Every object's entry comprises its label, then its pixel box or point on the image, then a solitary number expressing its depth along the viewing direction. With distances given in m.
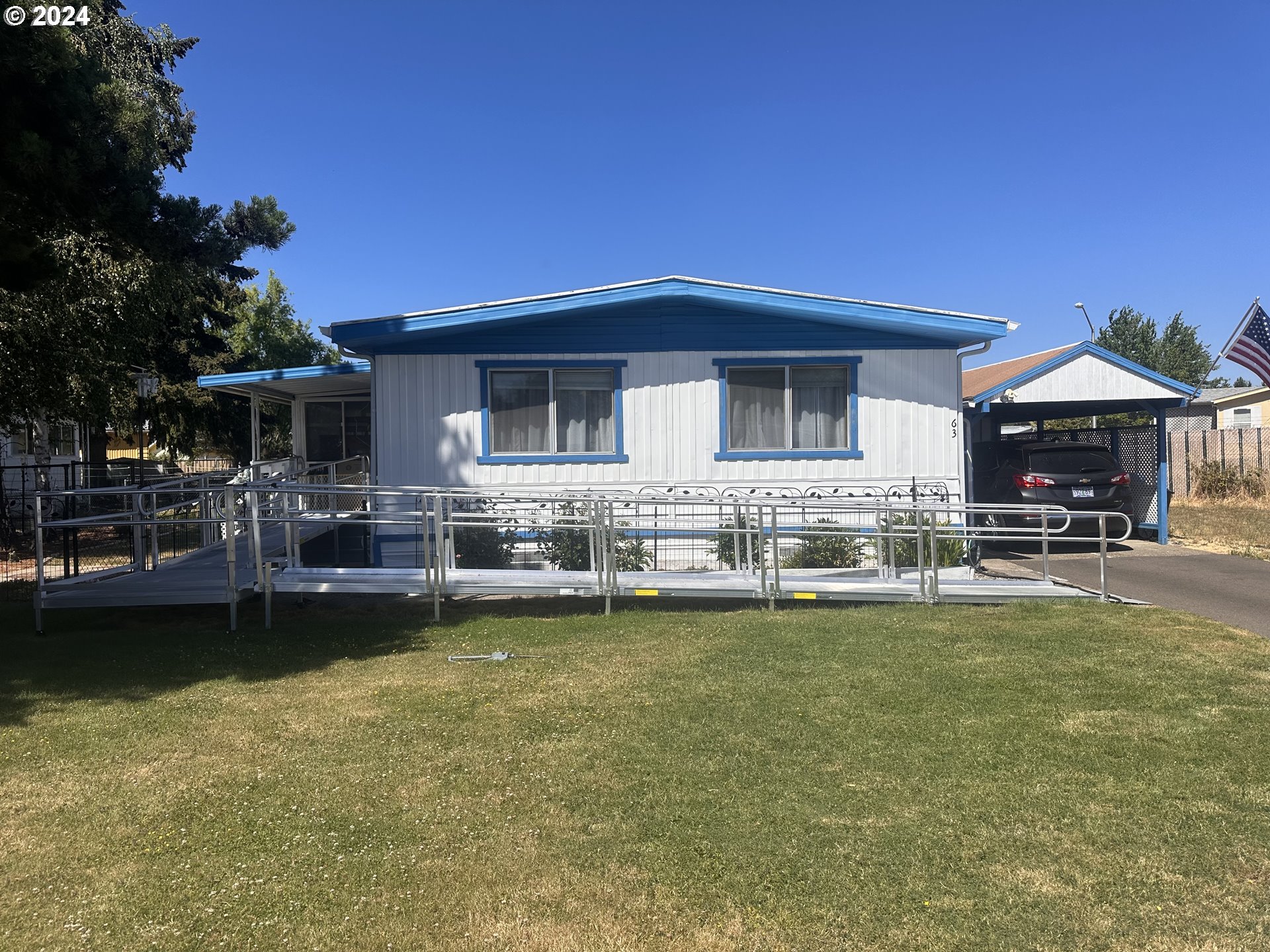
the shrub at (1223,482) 19.36
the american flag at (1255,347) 14.83
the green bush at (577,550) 9.84
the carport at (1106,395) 13.59
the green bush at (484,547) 9.84
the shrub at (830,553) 9.61
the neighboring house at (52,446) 22.70
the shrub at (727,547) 10.14
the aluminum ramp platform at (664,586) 8.25
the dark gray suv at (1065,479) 12.66
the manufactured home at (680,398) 10.75
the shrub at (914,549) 9.55
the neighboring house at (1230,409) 31.41
